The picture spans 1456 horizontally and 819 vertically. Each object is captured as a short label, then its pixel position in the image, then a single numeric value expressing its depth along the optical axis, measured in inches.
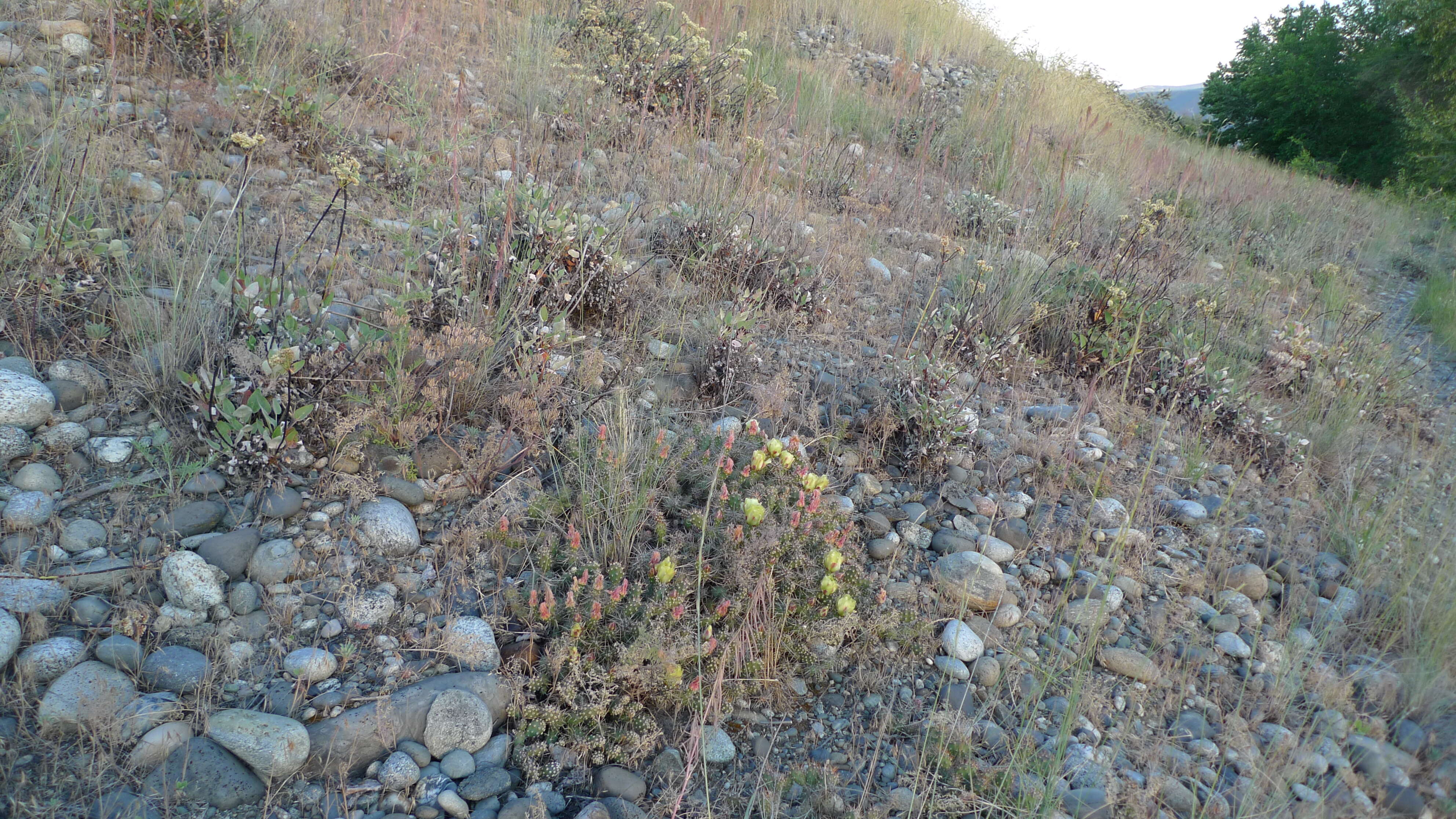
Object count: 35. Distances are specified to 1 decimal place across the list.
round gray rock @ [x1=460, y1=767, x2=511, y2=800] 68.9
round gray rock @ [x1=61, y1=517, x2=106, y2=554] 76.8
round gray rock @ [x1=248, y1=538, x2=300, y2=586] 79.0
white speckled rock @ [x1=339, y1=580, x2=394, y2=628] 78.4
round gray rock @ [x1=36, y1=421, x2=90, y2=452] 84.2
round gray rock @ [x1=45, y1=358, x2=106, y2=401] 90.4
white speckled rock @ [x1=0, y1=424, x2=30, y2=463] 81.4
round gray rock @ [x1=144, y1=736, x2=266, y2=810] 61.8
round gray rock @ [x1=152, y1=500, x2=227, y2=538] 80.4
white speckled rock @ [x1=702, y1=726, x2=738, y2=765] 77.7
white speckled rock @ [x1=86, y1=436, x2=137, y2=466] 85.5
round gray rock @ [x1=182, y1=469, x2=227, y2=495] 84.7
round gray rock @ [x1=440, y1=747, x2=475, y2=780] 69.9
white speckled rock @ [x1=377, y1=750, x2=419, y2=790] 67.2
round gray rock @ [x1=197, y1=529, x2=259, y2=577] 77.9
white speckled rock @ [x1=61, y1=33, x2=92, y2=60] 151.4
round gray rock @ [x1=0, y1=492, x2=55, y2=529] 76.3
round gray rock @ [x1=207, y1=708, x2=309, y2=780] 64.7
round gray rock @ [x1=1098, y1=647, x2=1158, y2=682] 93.4
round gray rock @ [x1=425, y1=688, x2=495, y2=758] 71.0
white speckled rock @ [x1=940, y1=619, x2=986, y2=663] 92.4
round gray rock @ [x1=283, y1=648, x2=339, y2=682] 72.7
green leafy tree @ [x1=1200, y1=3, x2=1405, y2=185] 690.8
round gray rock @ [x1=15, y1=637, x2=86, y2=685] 65.5
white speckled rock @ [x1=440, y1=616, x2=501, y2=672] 77.6
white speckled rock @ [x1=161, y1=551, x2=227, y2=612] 74.4
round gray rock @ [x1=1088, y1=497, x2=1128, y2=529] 116.4
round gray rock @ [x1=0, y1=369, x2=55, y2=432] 83.4
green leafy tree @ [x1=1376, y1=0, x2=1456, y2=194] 474.6
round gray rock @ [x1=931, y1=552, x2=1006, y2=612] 98.9
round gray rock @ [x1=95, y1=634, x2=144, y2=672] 68.2
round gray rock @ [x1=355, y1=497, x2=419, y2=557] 86.0
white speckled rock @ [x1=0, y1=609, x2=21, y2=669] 65.1
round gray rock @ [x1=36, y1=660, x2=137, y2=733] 62.8
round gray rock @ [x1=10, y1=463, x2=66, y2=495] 80.1
